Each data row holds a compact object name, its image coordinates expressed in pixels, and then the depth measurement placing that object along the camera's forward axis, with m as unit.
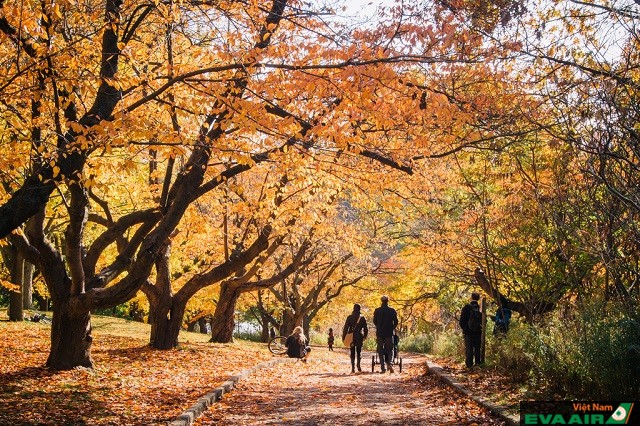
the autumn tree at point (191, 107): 8.15
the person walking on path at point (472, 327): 14.73
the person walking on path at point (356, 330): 17.22
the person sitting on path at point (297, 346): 21.02
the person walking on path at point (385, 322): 16.30
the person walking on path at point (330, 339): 33.47
